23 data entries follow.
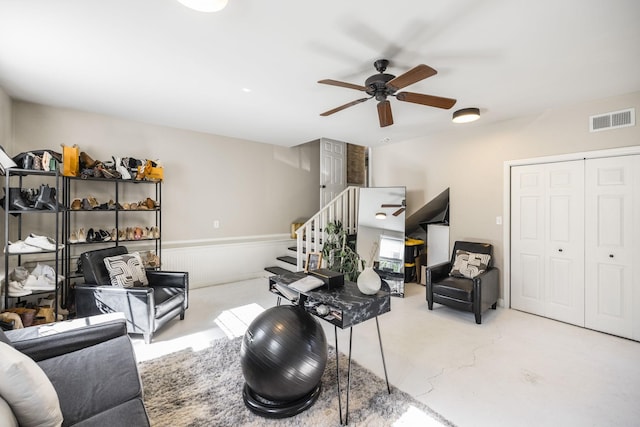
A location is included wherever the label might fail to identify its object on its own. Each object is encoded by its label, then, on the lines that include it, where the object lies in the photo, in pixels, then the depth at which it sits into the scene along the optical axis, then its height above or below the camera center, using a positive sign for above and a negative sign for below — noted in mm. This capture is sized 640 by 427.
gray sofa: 1288 -867
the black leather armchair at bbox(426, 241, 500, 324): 3314 -902
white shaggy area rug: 1770 -1279
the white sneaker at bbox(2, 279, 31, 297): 2681 -738
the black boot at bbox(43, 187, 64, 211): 2894 +115
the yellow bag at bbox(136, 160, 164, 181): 3775 +564
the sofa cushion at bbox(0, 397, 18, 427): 1000 -738
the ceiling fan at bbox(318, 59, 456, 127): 2143 +1003
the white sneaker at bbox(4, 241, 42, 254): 2723 -343
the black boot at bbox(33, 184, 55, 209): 2873 +156
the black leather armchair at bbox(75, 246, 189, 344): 2732 -883
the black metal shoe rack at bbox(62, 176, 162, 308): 3422 +5
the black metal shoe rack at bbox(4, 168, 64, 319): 2631 -69
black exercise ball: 1733 -894
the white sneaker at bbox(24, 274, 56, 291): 2797 -709
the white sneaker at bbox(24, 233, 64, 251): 2845 -298
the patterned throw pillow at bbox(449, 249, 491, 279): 3783 -675
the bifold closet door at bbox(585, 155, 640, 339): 2945 -317
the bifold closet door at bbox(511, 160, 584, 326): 3307 -308
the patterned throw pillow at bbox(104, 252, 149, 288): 3041 -633
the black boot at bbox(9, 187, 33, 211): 2770 +120
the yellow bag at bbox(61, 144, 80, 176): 3209 +609
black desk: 1782 -610
